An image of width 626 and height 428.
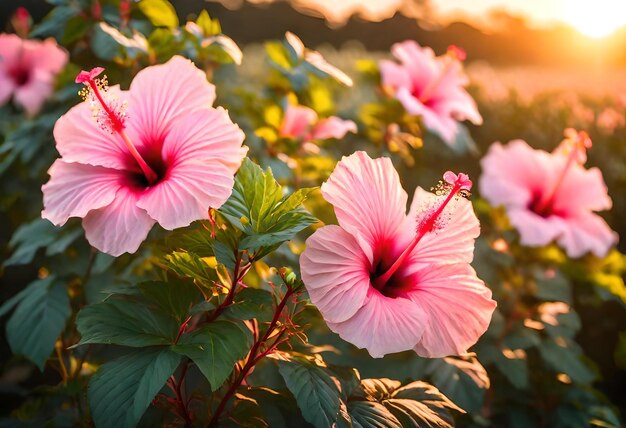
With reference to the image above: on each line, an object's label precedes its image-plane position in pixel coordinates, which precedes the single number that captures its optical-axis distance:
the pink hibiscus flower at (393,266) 0.42
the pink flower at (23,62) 0.76
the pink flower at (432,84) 0.73
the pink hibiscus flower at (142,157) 0.43
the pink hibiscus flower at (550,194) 0.72
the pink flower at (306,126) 0.68
